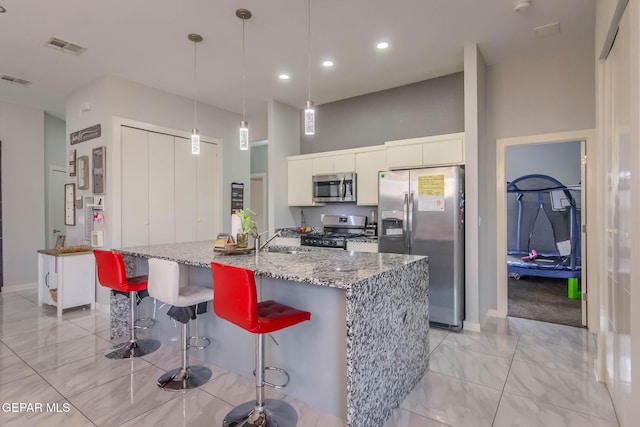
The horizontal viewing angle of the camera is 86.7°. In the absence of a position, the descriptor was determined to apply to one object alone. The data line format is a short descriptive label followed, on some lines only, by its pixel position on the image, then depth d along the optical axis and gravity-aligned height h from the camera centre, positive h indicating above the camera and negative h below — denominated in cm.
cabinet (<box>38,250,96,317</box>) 417 -82
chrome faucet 282 -25
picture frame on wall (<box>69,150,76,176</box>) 471 +72
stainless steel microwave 468 +36
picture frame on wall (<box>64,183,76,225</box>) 474 +16
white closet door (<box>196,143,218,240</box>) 523 +35
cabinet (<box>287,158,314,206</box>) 515 +48
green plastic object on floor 492 -114
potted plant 280 -14
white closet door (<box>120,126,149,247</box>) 429 +36
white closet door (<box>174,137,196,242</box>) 493 +32
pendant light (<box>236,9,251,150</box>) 288 +80
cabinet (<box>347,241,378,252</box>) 418 -42
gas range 444 -28
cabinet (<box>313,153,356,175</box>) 475 +71
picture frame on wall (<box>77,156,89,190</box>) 448 +56
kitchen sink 295 -33
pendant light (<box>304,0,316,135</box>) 257 +73
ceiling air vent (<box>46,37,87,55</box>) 336 +173
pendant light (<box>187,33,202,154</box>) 326 +171
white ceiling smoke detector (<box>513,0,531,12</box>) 275 +170
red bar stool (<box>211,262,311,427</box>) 179 -59
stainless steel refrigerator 353 -16
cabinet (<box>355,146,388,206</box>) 449 +56
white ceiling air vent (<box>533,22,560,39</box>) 311 +171
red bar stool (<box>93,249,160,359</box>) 274 -58
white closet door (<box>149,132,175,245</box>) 460 +35
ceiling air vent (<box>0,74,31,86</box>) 422 +172
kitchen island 179 -73
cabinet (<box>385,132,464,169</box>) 384 +73
